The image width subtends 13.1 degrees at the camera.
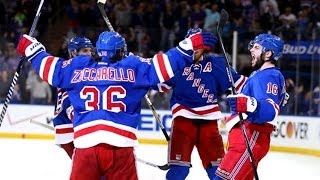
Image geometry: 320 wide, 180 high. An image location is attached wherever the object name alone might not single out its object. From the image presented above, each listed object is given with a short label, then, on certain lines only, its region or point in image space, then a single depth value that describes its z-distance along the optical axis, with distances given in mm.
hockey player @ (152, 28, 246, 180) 9550
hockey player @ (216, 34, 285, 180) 7402
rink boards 15950
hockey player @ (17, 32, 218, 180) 6883
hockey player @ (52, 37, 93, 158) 9325
